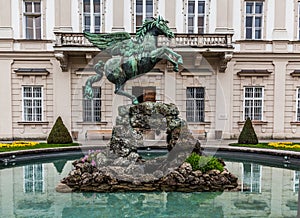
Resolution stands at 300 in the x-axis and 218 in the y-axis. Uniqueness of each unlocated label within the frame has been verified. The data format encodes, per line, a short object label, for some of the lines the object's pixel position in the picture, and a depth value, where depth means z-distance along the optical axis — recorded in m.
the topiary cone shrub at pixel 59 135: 13.48
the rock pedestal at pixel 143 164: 7.18
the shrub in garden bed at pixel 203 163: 7.47
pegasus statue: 7.82
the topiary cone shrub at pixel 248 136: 13.81
